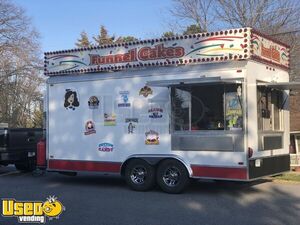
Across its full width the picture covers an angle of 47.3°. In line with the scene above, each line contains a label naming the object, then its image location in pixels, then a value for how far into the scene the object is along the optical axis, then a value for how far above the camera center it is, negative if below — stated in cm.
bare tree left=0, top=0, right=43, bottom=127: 2942 +549
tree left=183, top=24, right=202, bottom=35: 1829 +524
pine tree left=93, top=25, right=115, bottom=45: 3750 +1030
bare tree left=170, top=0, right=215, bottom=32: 1881 +624
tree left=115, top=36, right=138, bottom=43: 3134 +823
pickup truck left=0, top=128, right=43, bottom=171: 1059 -60
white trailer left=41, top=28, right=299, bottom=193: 742 +41
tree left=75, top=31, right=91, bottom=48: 4081 +1062
